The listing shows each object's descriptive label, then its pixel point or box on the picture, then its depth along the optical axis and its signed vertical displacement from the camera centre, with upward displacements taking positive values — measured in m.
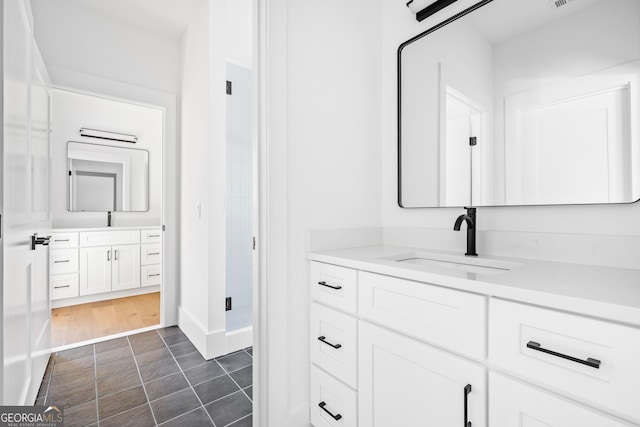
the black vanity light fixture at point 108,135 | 3.67 +1.05
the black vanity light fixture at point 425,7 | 1.37 +1.01
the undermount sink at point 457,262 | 1.08 -0.20
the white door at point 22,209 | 0.94 +0.02
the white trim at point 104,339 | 2.24 -1.02
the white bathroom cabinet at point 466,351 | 0.59 -0.36
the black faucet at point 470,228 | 1.18 -0.06
